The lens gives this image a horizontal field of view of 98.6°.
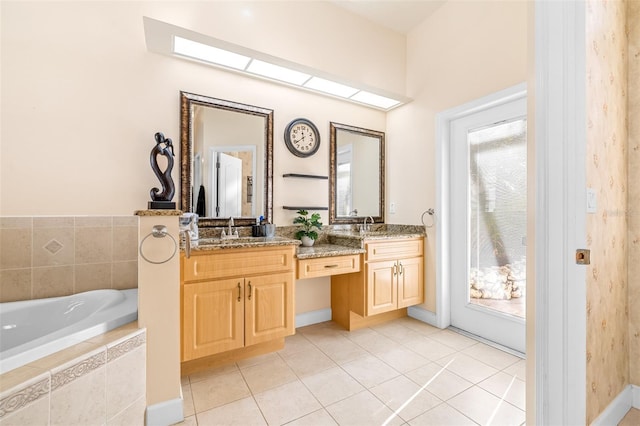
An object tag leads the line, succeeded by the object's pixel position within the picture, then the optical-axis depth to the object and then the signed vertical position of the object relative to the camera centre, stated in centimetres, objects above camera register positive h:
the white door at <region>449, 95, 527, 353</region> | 223 -7
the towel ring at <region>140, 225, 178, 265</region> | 141 -11
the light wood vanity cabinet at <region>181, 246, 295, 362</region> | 177 -59
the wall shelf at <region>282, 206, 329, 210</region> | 265 +6
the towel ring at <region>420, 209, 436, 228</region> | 277 -1
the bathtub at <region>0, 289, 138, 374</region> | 118 -55
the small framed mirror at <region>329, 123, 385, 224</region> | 296 +44
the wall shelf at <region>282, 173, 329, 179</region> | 266 +38
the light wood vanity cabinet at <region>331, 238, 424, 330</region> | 256 -69
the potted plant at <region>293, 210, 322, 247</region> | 262 -13
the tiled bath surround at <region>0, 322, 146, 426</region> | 93 -67
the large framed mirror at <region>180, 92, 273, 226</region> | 221 +47
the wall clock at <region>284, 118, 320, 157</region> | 268 +77
